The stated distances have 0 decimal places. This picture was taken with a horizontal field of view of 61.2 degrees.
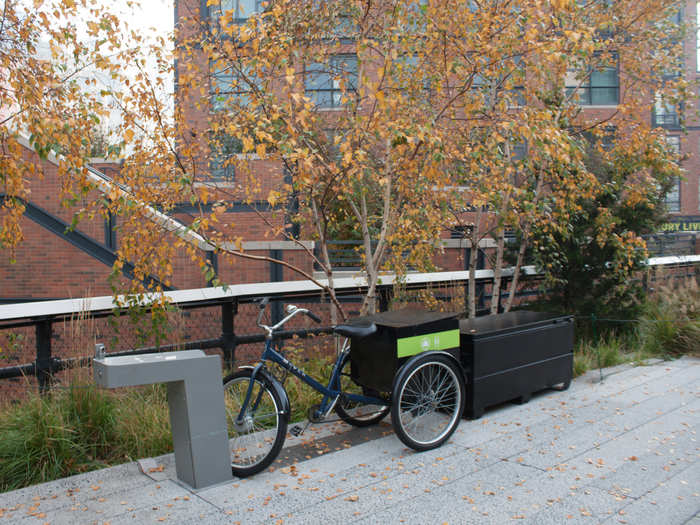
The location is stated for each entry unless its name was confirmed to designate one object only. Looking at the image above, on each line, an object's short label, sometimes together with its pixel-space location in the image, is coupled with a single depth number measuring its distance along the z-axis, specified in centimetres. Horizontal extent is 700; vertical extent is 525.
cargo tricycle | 447
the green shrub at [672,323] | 875
